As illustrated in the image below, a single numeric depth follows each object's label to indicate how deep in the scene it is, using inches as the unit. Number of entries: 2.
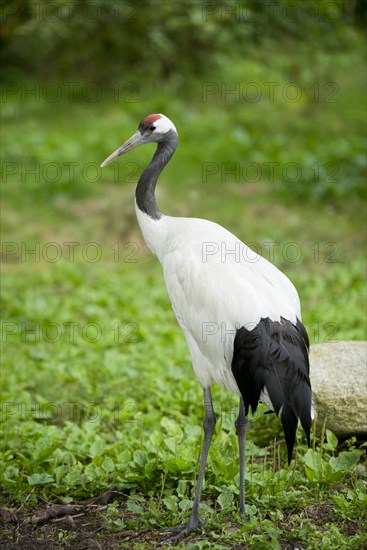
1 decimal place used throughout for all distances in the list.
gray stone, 343.3
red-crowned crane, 284.2
